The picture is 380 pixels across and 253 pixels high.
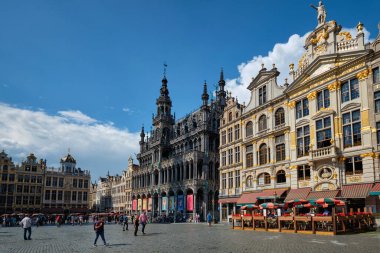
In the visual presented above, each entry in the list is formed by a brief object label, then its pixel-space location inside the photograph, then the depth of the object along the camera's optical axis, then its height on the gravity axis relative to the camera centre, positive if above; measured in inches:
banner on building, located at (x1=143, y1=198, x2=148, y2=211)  3048.5 -175.6
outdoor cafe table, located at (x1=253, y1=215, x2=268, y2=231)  1164.6 -123.9
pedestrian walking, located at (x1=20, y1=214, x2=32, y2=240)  948.6 -113.0
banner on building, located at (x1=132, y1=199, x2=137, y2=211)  3248.0 -196.4
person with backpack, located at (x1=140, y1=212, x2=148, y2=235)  1133.1 -117.3
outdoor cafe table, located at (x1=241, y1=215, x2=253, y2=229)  1254.7 -134.9
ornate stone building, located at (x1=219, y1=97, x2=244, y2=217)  1899.6 +165.6
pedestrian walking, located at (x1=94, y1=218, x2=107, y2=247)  779.0 -101.1
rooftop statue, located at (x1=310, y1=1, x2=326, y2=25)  1468.4 +722.5
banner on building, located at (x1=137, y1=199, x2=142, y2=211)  3171.3 -190.7
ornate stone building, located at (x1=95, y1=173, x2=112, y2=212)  4820.9 -155.9
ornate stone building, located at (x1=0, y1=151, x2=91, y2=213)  3678.6 -39.3
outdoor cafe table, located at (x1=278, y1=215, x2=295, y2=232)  1080.8 -111.8
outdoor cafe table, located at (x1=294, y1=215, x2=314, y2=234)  1015.5 -107.9
